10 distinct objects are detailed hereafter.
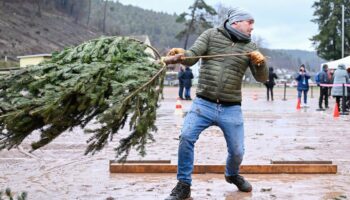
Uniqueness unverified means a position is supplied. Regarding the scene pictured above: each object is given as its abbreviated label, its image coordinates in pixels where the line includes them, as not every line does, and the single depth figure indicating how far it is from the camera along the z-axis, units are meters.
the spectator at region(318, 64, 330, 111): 23.62
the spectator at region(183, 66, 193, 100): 30.56
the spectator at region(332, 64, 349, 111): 20.89
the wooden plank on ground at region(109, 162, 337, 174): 7.97
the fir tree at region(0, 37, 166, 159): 4.89
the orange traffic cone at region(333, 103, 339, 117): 19.75
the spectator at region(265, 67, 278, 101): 31.48
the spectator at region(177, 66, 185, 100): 30.81
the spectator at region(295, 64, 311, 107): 24.83
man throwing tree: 6.13
